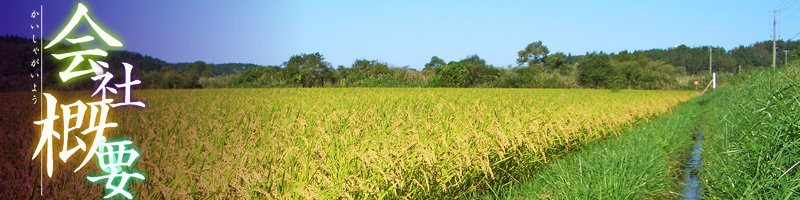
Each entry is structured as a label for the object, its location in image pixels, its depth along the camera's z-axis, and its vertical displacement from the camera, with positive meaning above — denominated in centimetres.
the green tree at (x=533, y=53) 3988 +301
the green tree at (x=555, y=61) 4131 +258
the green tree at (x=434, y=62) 5022 +302
